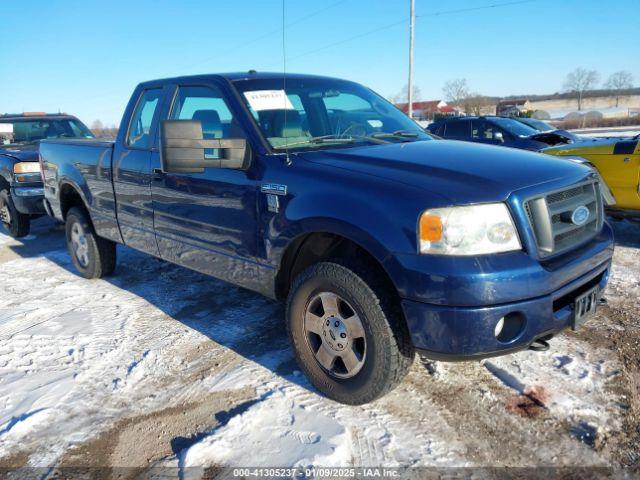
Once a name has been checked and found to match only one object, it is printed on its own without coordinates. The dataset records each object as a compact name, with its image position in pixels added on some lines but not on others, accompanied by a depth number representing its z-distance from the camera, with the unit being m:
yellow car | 5.36
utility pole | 21.80
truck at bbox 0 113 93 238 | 7.14
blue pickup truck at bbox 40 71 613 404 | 2.31
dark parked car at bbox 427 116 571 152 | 9.22
